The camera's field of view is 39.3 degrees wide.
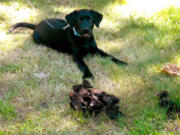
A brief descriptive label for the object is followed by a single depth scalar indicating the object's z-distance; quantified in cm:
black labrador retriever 364
